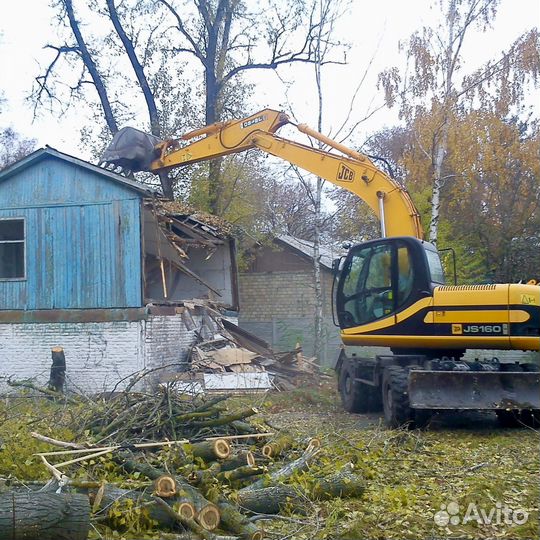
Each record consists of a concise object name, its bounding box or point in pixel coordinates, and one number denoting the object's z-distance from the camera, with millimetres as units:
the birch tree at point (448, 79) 17547
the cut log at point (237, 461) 6648
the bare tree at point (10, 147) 36022
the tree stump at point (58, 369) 13484
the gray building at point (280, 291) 24203
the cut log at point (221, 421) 7645
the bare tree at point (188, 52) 23078
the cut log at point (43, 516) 4891
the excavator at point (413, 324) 9023
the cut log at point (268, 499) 5996
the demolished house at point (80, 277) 13664
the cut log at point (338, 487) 6340
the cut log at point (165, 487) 5520
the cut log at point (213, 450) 6633
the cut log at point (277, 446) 7133
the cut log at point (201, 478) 6043
